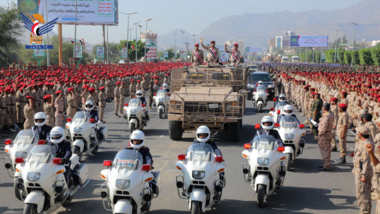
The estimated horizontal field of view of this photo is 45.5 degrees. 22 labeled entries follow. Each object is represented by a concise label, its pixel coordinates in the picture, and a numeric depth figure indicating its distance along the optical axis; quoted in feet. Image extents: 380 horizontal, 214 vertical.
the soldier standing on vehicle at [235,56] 65.00
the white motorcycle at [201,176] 23.66
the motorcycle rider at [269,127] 30.76
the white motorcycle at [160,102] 68.74
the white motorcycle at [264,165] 26.84
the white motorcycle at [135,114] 51.93
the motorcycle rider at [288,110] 39.01
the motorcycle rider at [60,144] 27.48
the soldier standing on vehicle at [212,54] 64.18
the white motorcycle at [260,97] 76.02
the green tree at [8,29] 150.92
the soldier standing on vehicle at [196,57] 65.05
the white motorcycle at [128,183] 22.04
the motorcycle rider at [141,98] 54.23
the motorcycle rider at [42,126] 32.96
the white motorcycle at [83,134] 38.65
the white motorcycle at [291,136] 36.50
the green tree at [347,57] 240.53
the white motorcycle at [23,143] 30.53
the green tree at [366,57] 202.35
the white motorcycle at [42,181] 23.17
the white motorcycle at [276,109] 49.95
